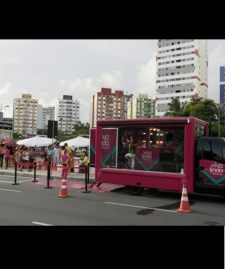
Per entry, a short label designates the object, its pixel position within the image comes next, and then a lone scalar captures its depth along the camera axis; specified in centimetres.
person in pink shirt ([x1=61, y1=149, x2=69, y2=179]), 1368
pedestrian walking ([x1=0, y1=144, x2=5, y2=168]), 2292
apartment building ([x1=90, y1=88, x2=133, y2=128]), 15612
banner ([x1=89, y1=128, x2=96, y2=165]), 1361
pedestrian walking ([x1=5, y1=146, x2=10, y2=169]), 2209
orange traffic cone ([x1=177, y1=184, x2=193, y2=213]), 897
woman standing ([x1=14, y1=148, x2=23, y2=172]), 2106
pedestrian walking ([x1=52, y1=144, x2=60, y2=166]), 2116
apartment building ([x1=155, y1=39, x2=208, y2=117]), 11231
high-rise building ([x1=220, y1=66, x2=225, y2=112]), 12045
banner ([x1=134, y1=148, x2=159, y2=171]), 1108
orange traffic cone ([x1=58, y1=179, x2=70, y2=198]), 1108
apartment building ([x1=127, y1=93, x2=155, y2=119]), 14225
